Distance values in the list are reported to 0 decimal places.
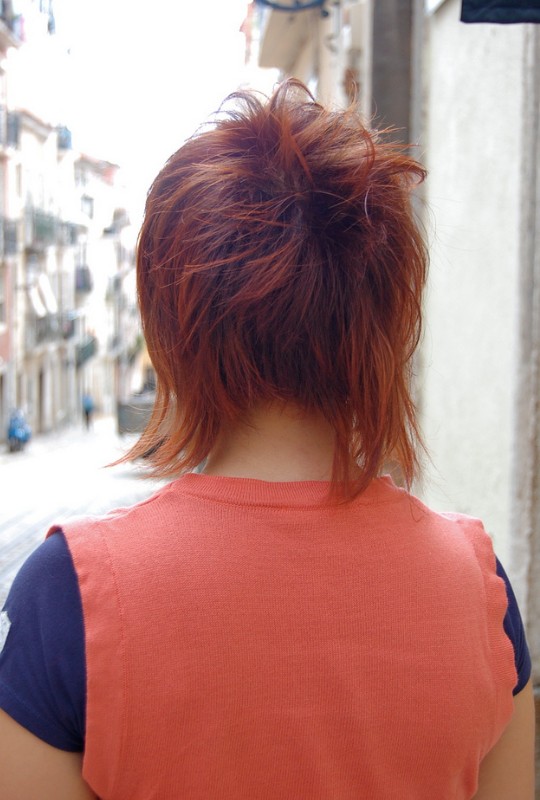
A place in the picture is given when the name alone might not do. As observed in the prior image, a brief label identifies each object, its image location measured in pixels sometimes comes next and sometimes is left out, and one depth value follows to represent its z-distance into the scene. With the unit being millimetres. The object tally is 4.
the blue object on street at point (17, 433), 28016
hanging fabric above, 2047
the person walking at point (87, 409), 39250
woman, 925
